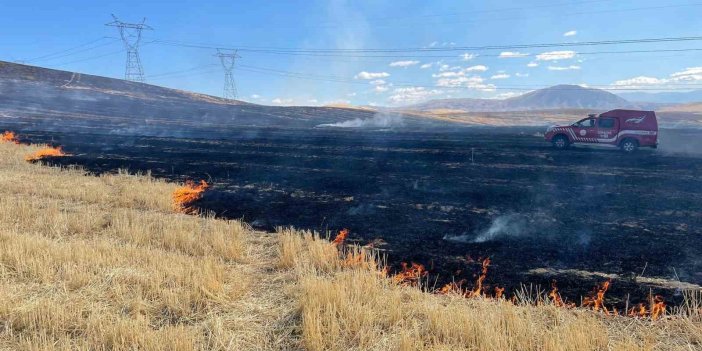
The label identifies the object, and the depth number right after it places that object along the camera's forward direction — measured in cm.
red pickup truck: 2178
